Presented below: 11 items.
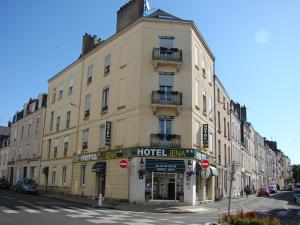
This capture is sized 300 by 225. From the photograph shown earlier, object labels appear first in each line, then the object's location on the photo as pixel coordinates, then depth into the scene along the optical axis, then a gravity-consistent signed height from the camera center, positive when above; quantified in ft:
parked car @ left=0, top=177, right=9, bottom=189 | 100.38 -9.31
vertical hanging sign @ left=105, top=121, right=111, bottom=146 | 67.28 +6.30
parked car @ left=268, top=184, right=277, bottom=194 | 137.69 -11.90
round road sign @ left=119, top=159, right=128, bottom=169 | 59.49 -0.74
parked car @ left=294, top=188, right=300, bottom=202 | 83.42 -8.29
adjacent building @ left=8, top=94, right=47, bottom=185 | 101.69 +6.74
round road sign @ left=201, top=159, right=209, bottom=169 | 60.68 -0.27
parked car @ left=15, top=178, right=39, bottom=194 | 80.24 -7.97
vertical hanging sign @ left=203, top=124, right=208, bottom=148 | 67.63 +6.40
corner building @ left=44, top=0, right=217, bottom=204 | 60.41 +10.09
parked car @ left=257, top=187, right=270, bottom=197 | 111.49 -10.85
